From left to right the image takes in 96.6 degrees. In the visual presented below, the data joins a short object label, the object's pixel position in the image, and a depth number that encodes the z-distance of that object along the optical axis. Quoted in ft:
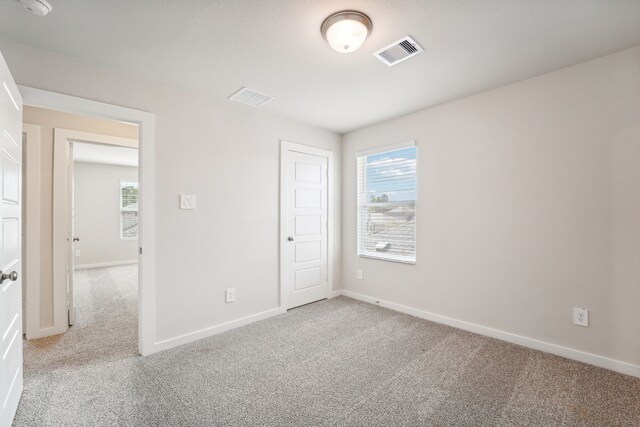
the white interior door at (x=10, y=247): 4.82
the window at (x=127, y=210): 23.31
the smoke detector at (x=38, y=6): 5.14
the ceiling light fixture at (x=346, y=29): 5.51
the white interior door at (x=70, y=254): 10.14
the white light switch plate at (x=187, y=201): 8.78
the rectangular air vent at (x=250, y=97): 9.07
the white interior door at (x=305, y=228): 11.80
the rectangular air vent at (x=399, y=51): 6.47
